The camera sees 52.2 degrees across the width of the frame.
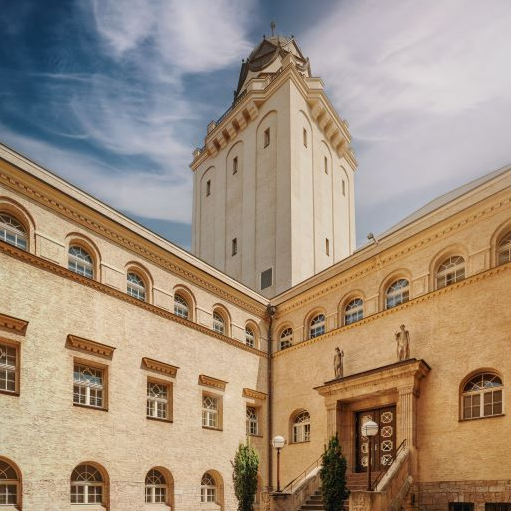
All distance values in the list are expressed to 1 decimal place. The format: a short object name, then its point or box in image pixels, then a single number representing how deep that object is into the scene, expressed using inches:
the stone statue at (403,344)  816.3
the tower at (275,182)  1405.0
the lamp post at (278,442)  761.4
